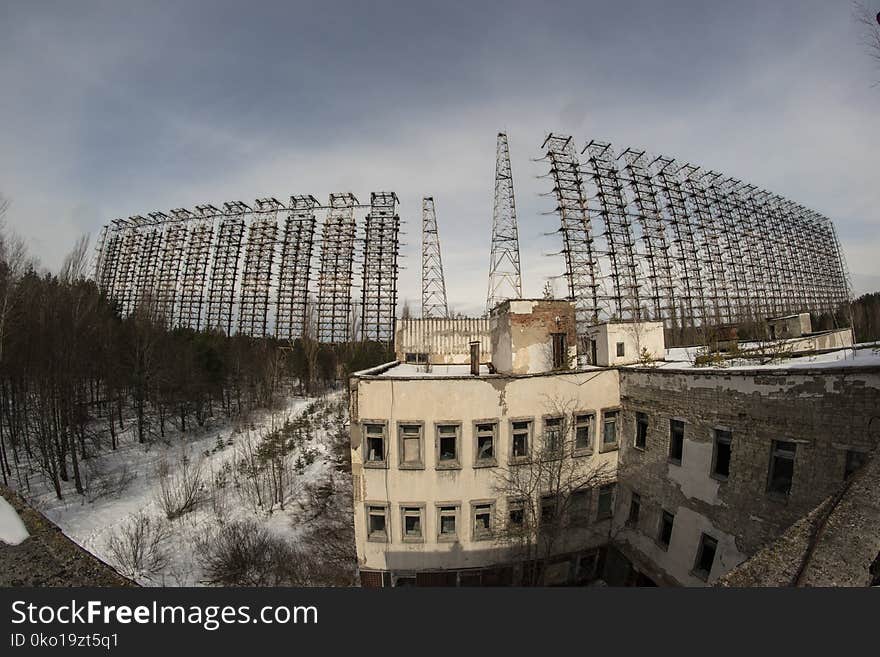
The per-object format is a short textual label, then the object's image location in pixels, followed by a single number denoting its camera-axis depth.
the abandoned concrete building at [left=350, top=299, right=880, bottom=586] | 8.62
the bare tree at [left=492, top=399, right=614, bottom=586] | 11.63
